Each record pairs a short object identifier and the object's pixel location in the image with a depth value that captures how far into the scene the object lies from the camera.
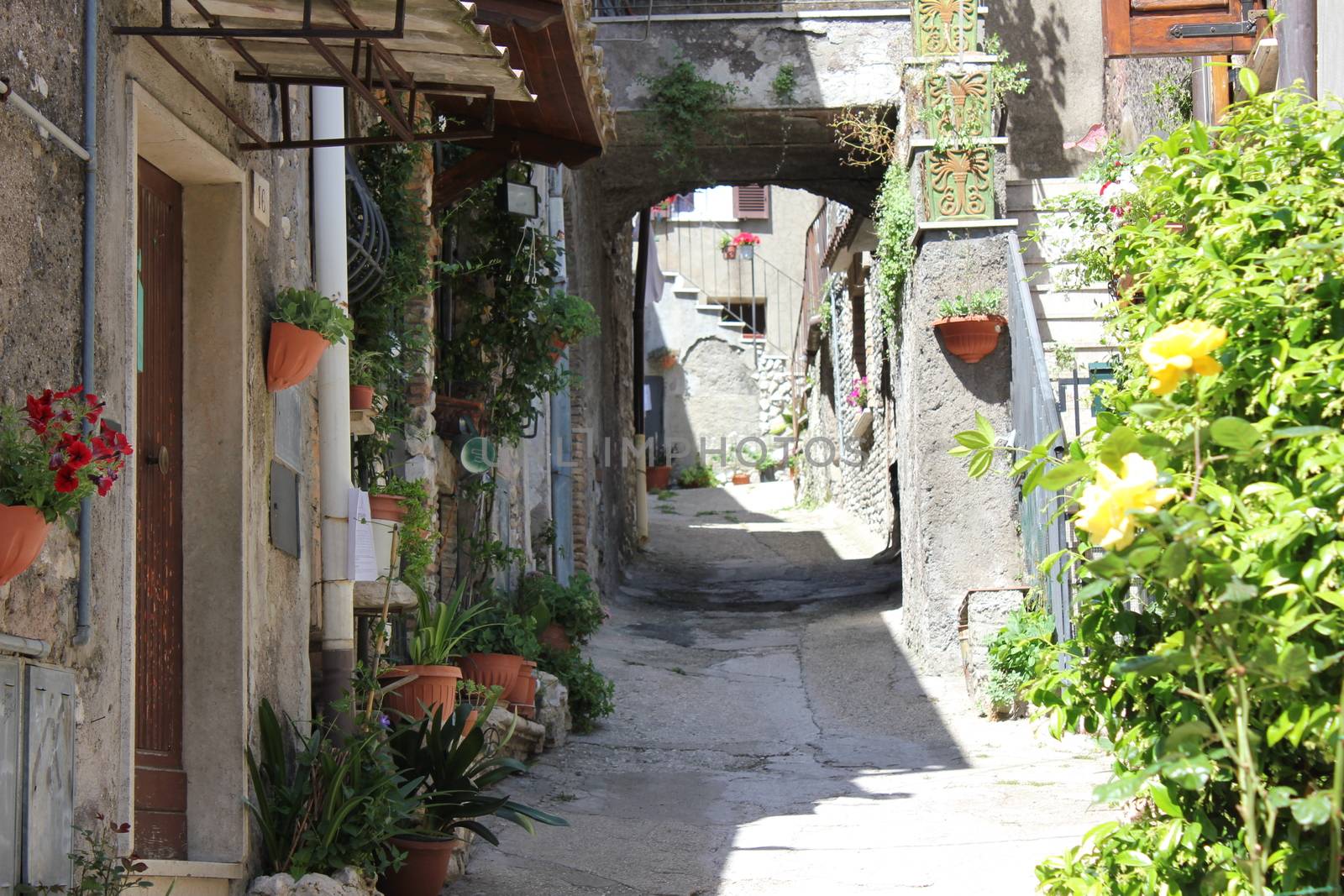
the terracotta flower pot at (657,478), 22.34
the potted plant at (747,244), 25.19
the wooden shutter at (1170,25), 6.85
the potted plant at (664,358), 23.61
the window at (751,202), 25.28
